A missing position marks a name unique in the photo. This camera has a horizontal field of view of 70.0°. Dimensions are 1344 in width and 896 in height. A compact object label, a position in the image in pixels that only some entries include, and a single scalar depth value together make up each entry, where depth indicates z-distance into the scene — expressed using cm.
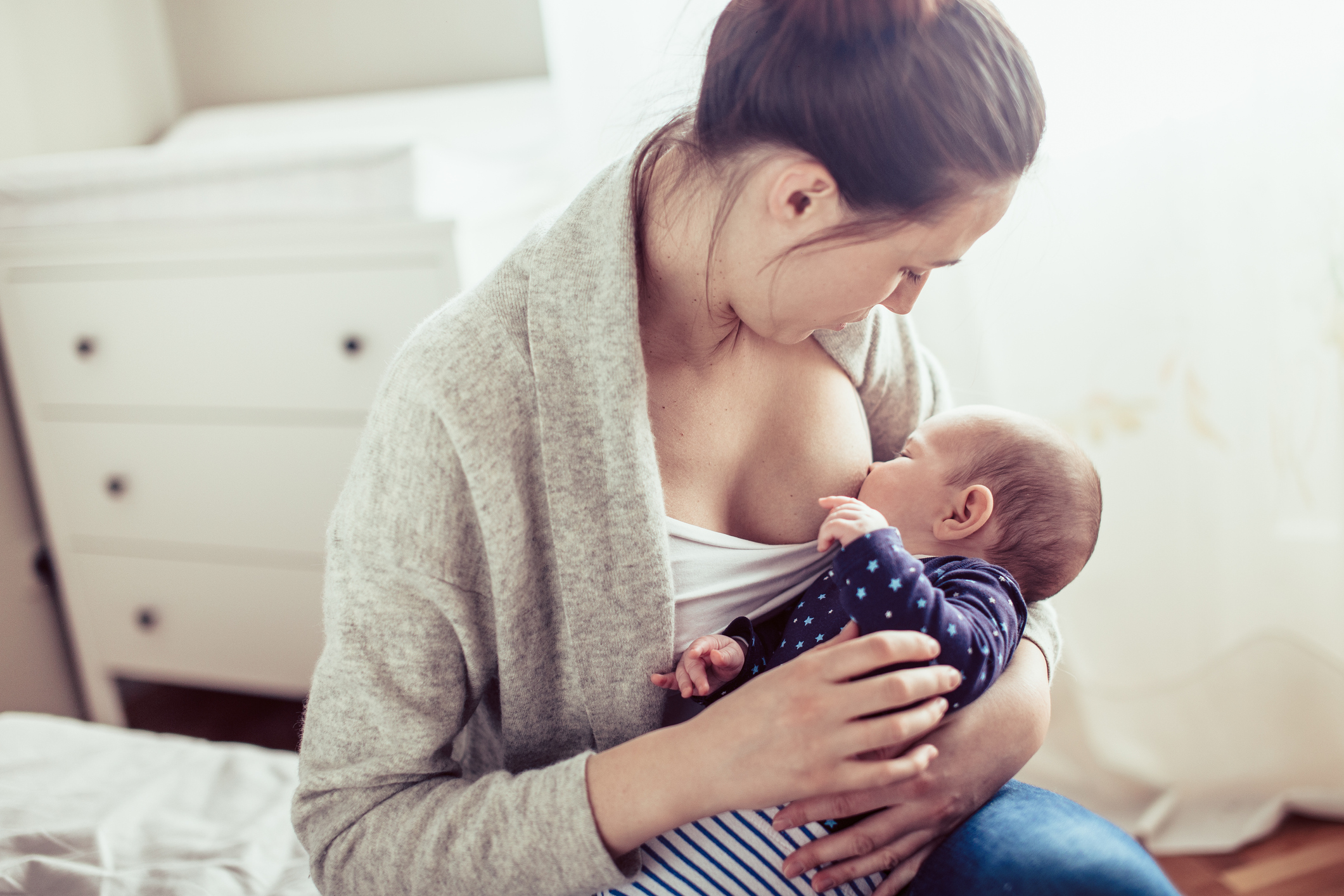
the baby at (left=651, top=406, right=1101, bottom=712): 78
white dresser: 150
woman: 66
